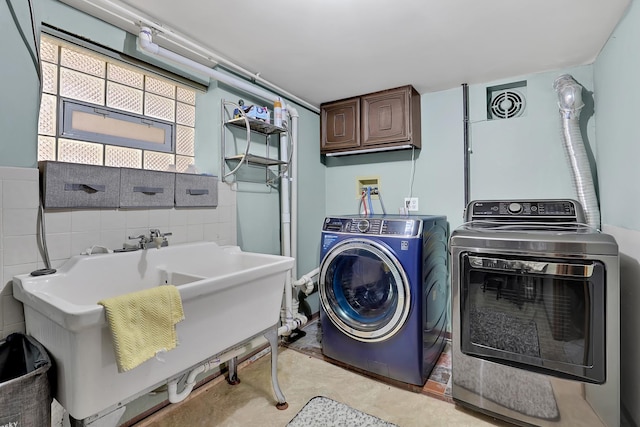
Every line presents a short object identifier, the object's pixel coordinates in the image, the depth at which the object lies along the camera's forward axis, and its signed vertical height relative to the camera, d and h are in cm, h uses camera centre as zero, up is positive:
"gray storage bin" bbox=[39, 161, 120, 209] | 130 +14
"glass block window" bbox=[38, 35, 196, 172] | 153 +60
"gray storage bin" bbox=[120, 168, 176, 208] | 156 +15
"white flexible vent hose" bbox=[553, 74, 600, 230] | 198 +50
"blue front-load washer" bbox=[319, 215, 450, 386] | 189 -54
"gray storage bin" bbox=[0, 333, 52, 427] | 92 -57
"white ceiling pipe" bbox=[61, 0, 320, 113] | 146 +104
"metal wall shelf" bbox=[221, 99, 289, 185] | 210 +57
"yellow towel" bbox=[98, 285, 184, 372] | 95 -36
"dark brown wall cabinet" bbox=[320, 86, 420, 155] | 255 +85
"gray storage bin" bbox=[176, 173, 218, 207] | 181 +17
